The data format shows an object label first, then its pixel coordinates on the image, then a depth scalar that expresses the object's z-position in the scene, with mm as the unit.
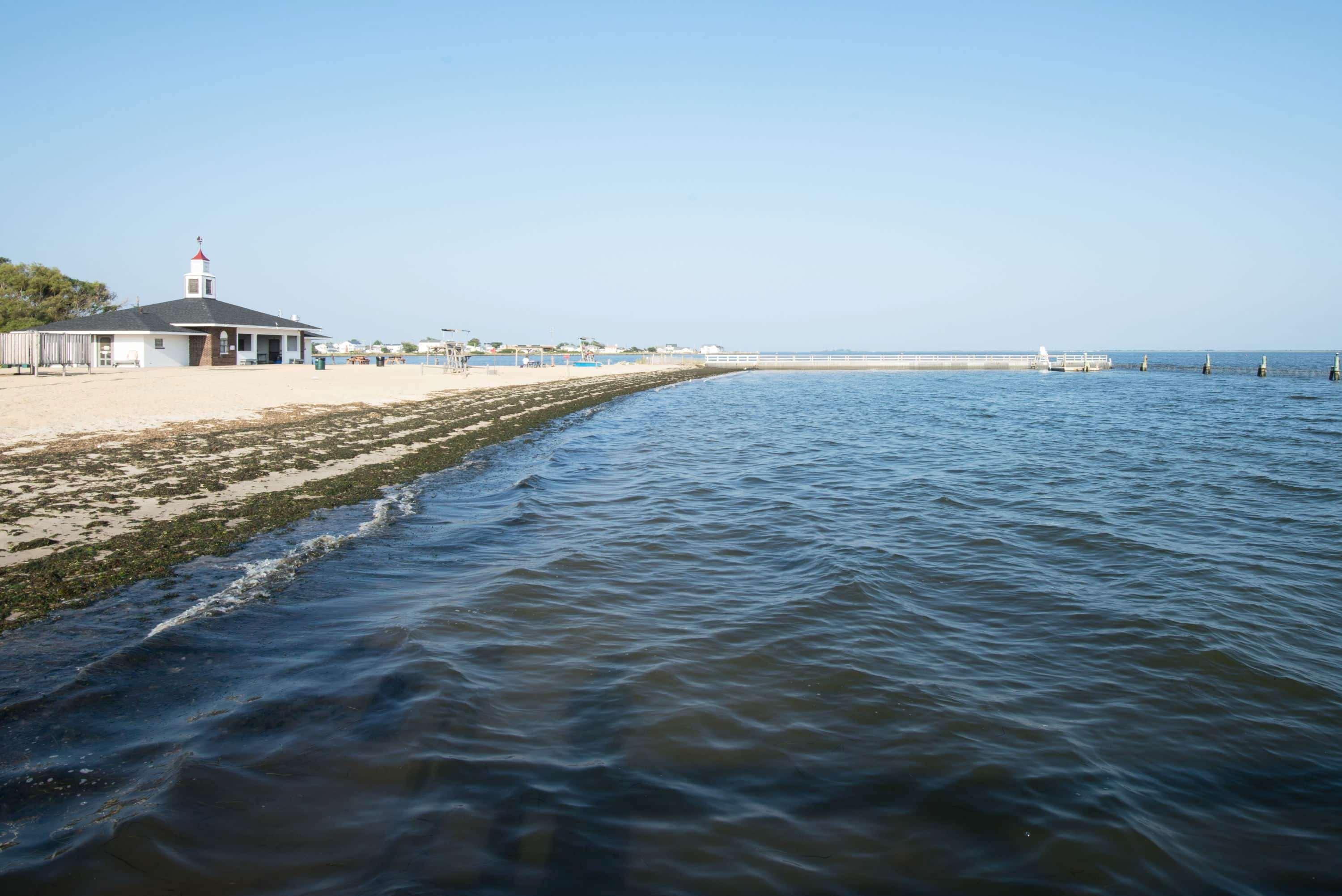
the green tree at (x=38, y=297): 47875
